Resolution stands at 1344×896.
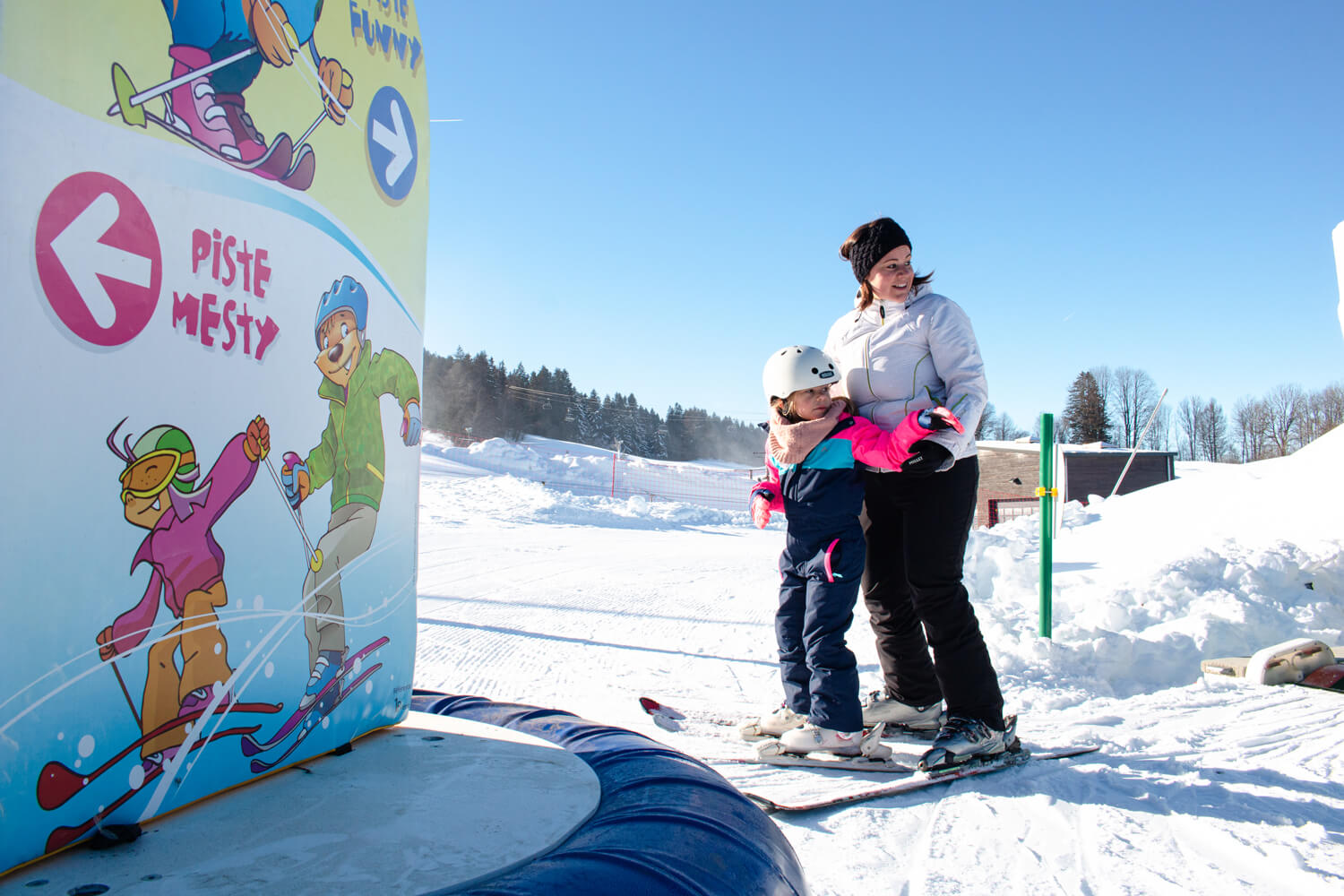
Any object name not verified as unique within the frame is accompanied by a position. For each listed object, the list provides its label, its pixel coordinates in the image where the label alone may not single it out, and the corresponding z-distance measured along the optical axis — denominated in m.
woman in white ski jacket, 2.39
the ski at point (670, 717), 2.74
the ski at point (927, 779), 1.98
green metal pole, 3.75
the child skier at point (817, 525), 2.38
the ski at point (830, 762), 2.37
